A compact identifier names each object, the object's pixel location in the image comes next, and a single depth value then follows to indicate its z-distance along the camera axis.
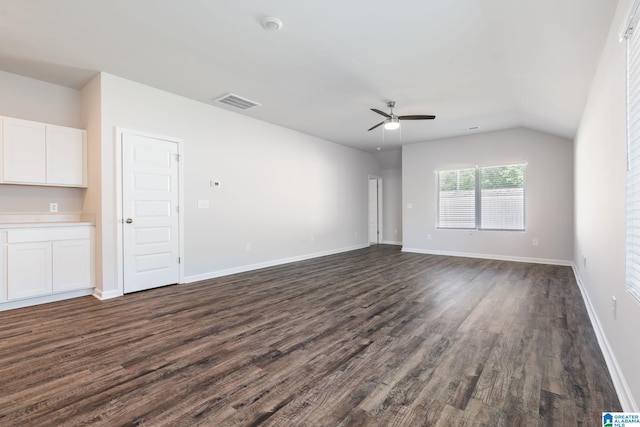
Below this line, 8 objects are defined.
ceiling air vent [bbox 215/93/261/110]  4.52
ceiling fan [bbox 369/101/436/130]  4.51
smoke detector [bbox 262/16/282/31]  2.67
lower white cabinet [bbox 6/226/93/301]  3.38
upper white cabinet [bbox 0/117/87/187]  3.49
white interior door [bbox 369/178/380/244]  9.64
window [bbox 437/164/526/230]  6.39
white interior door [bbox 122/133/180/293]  4.00
